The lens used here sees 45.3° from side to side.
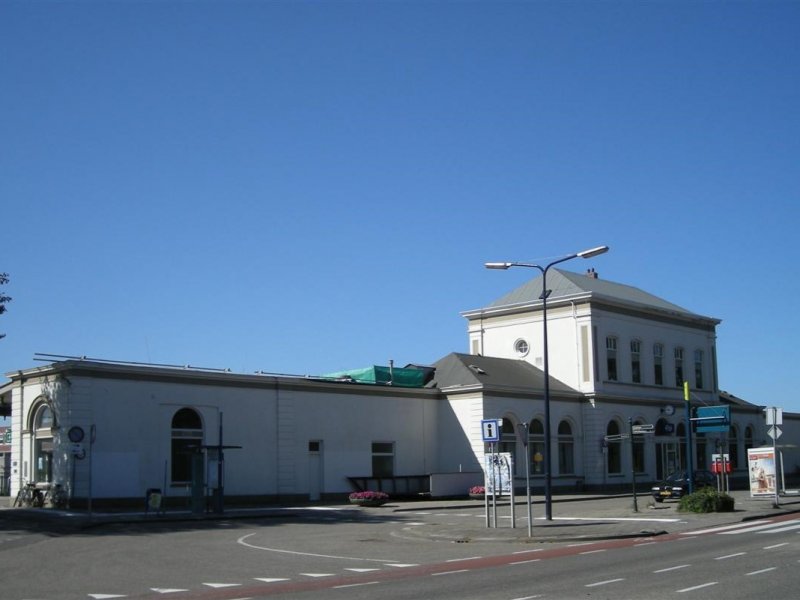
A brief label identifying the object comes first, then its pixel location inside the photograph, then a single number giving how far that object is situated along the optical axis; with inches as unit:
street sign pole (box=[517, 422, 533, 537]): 980.3
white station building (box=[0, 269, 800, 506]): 1493.6
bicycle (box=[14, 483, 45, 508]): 1488.7
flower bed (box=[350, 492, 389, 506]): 1621.6
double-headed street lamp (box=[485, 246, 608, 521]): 1135.0
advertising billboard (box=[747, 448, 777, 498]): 1489.9
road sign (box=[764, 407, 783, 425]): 1358.3
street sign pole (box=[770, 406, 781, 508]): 1357.0
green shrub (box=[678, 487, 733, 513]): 1241.4
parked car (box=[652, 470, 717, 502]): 1637.6
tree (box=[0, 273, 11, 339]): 1481.3
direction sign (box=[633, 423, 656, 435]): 1363.2
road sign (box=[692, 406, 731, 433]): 1632.6
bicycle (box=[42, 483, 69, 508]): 1444.4
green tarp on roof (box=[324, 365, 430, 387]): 1998.0
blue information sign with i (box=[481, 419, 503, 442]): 1045.8
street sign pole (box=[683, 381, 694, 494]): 1497.3
